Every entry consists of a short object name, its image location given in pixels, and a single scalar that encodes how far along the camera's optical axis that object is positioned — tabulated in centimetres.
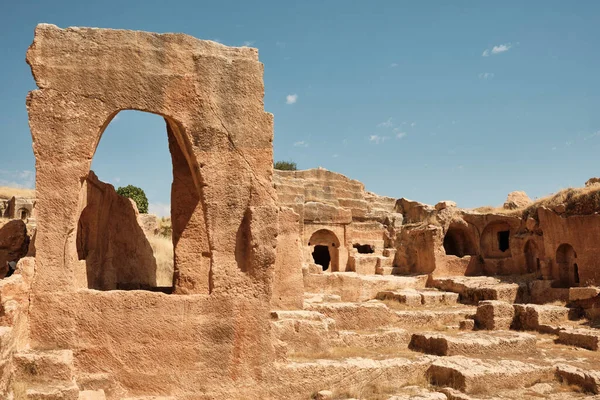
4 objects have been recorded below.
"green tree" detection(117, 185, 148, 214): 2808
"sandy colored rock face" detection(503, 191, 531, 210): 2257
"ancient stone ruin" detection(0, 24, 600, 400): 580
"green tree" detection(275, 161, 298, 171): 4605
